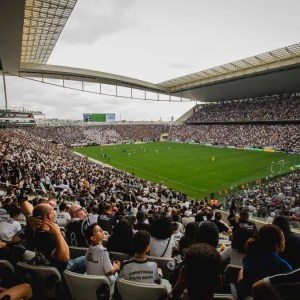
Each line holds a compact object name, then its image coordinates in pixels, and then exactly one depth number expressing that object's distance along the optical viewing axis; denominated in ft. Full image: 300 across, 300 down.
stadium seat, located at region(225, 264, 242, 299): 12.39
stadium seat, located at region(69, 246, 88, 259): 15.80
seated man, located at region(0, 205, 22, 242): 18.26
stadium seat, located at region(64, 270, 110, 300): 11.50
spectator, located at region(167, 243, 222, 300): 7.27
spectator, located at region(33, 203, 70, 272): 12.57
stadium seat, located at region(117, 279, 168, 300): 10.15
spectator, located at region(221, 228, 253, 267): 13.54
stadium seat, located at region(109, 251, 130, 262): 14.98
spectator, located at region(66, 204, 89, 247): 17.24
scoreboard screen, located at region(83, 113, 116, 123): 372.99
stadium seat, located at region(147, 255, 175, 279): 14.57
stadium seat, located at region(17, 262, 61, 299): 12.18
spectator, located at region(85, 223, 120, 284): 12.85
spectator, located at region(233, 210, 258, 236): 22.56
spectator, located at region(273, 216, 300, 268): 13.65
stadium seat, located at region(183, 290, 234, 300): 9.39
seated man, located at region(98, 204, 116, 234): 22.35
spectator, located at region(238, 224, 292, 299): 10.10
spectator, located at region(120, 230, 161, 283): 11.39
